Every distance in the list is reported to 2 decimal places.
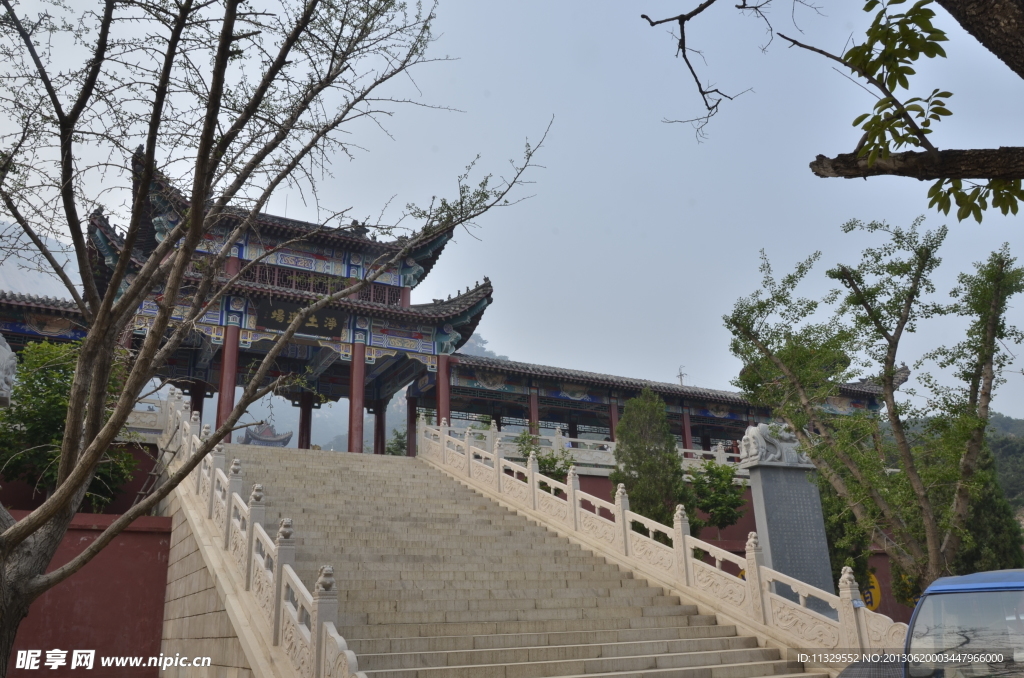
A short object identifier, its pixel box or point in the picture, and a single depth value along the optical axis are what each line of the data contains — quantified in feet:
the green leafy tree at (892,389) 27.71
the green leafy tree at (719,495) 48.98
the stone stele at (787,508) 32.10
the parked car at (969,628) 13.75
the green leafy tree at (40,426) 33.32
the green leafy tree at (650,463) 41.93
